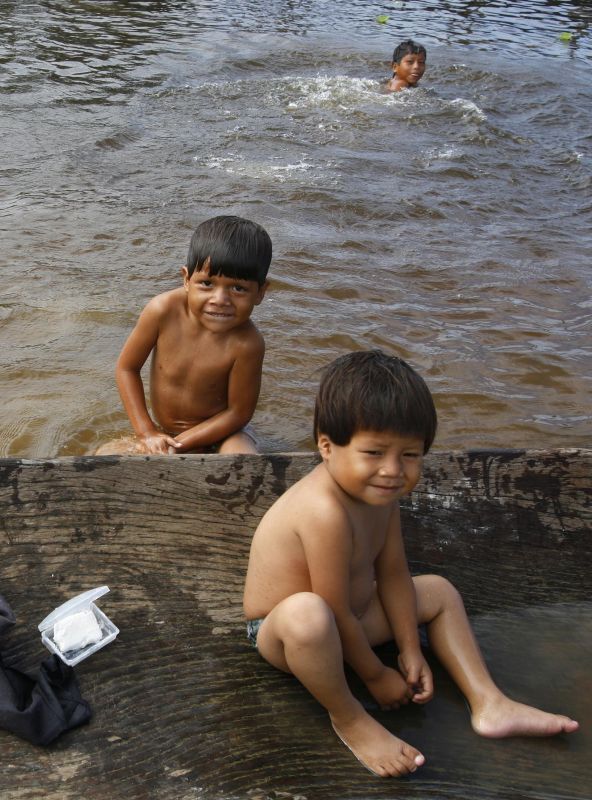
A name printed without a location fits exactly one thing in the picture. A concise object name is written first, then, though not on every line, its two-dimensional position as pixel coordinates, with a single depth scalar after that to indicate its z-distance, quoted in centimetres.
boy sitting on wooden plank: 198
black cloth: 197
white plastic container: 219
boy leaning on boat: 306
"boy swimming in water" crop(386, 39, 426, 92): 1007
